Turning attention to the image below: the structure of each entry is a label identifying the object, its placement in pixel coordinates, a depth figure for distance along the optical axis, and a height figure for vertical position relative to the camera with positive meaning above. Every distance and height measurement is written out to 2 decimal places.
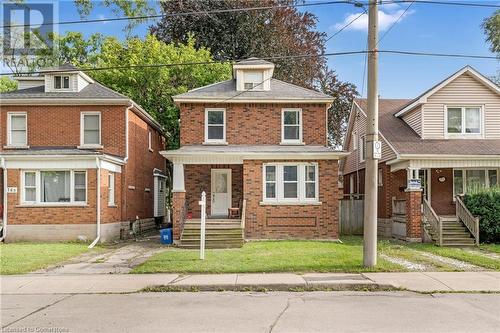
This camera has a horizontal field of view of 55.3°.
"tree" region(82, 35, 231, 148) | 30.89 +6.67
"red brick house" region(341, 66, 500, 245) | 19.83 +1.01
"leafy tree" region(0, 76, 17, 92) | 37.00 +7.34
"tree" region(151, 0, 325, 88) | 33.34 +10.59
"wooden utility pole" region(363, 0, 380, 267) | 12.52 +0.83
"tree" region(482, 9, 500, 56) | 35.90 +11.44
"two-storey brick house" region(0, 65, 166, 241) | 19.52 +0.78
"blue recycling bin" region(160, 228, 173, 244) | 19.38 -2.35
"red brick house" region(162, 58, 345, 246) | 19.39 +0.76
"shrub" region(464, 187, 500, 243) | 18.69 -1.30
